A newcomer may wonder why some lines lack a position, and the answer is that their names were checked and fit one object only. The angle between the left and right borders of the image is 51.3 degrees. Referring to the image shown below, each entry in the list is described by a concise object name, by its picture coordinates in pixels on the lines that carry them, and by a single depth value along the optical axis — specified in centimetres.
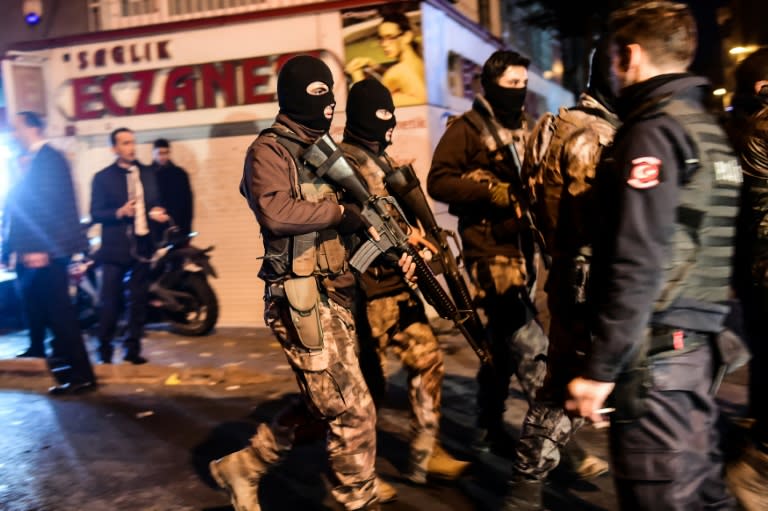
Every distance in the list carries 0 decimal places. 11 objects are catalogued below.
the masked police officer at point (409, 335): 400
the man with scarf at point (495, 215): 428
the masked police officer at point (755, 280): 319
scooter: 791
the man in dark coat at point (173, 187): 822
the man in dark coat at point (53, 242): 607
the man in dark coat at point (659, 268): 221
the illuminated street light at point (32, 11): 962
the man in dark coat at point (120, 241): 711
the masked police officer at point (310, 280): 325
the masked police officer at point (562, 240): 288
